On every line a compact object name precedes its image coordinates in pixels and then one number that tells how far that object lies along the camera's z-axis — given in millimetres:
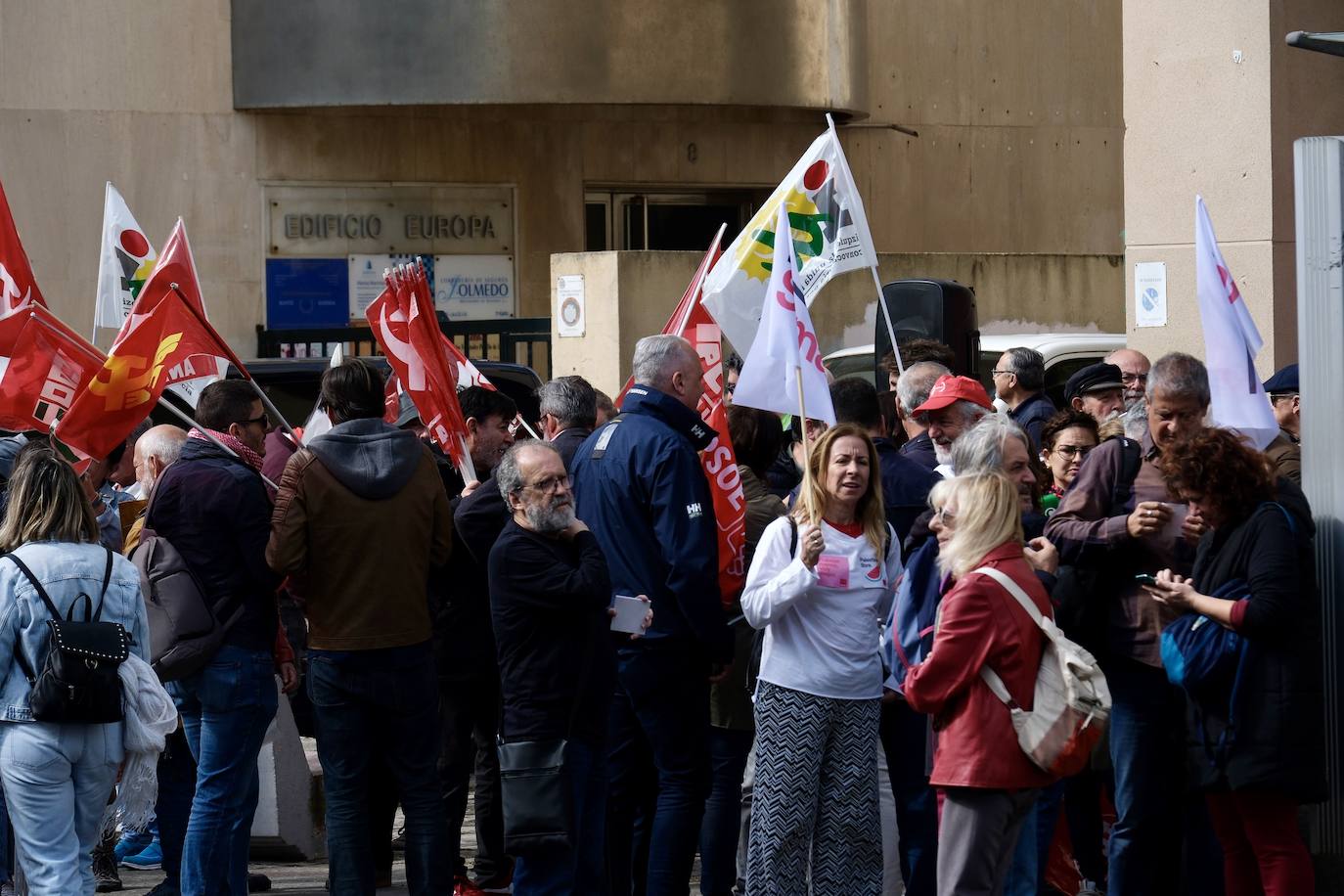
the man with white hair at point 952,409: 15836
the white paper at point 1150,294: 24578
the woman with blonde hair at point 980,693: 11961
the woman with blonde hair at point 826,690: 13734
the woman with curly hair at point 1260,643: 12250
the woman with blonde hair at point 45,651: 13281
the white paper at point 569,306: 33125
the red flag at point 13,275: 17703
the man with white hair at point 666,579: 14016
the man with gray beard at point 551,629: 13484
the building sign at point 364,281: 38344
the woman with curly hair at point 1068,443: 15625
